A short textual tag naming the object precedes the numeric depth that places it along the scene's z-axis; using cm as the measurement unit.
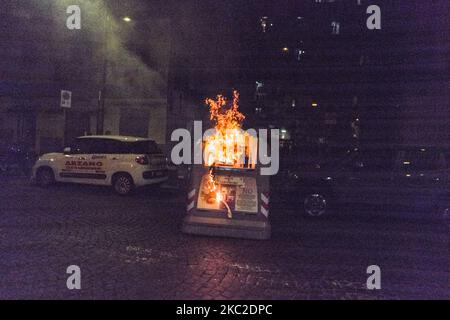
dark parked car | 895
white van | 1205
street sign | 1477
